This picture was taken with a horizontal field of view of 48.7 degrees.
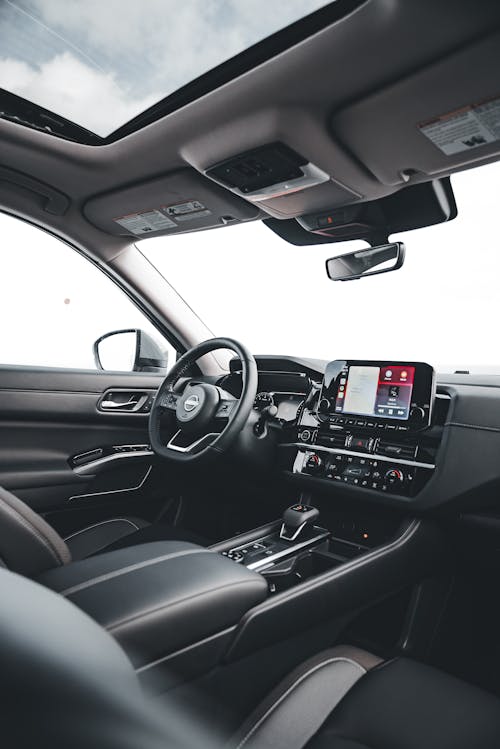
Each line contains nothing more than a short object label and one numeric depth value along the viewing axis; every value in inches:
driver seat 47.2
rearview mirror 91.2
